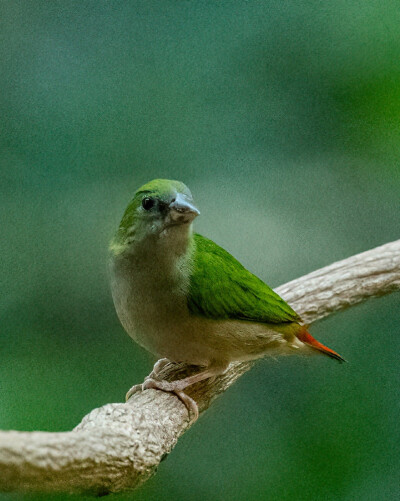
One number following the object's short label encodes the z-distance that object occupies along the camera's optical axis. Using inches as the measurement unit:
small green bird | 150.6
